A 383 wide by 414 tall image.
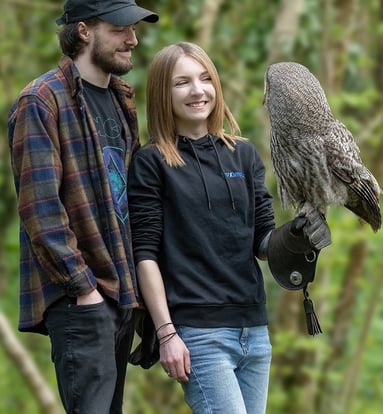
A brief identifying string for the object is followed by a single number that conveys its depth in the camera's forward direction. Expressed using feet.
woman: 22.57
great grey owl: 24.45
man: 21.47
